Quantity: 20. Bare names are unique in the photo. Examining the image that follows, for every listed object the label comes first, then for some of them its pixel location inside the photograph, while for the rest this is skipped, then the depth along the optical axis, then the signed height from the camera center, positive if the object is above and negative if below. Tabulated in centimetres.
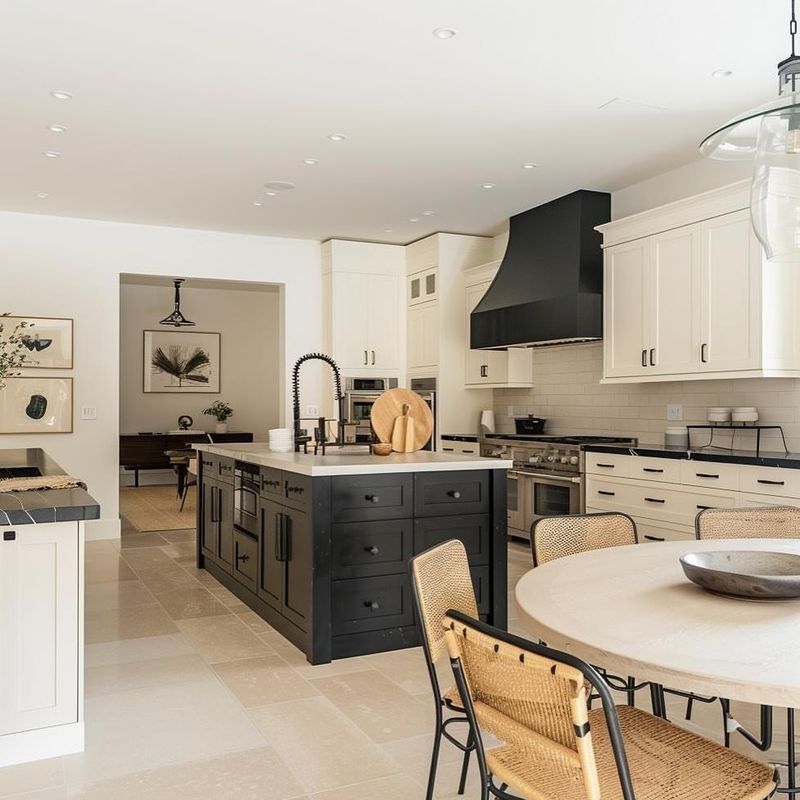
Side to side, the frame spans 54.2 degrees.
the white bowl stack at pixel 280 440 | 454 -26
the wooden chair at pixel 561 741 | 131 -64
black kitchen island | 347 -66
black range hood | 559 +89
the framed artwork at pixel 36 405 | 657 -8
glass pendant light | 194 +62
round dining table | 130 -45
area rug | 769 -126
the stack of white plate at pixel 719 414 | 476 -11
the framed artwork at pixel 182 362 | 1131 +50
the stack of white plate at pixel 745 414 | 464 -11
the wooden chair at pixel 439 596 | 182 -49
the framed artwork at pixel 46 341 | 654 +47
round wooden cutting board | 418 -10
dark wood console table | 1047 -70
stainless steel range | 548 -58
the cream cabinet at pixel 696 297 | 432 +60
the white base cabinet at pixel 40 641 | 249 -79
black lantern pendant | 1018 +104
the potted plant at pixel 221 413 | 1120 -25
